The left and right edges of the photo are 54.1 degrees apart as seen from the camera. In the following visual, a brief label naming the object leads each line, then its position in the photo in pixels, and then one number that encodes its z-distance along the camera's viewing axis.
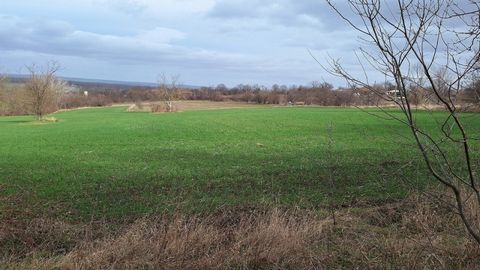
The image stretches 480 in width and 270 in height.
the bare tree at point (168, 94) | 87.12
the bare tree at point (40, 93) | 55.53
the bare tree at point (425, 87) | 3.64
